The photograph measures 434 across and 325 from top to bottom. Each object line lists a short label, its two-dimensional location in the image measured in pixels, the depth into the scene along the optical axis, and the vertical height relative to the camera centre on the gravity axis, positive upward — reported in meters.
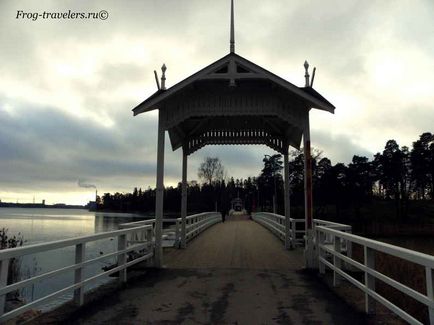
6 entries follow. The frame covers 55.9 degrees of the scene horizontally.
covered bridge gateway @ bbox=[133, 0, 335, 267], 9.58 +2.61
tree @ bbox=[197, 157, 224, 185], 87.19 +7.50
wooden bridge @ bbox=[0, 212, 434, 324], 5.21 -1.44
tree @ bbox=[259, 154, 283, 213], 91.88 +8.46
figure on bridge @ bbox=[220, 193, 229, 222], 34.13 -0.44
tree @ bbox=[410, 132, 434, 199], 68.50 +8.74
